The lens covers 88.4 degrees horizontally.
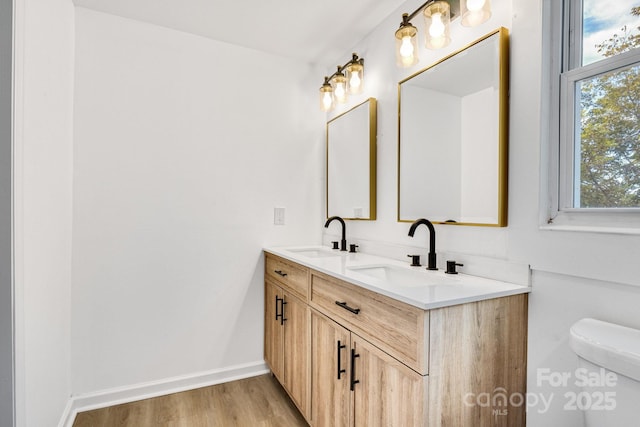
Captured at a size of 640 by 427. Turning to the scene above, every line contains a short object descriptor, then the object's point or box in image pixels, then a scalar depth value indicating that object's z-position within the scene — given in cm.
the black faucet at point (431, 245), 144
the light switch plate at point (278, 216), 237
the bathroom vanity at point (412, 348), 96
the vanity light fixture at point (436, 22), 127
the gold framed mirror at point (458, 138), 126
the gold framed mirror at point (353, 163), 201
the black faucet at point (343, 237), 218
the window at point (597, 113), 96
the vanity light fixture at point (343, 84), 206
